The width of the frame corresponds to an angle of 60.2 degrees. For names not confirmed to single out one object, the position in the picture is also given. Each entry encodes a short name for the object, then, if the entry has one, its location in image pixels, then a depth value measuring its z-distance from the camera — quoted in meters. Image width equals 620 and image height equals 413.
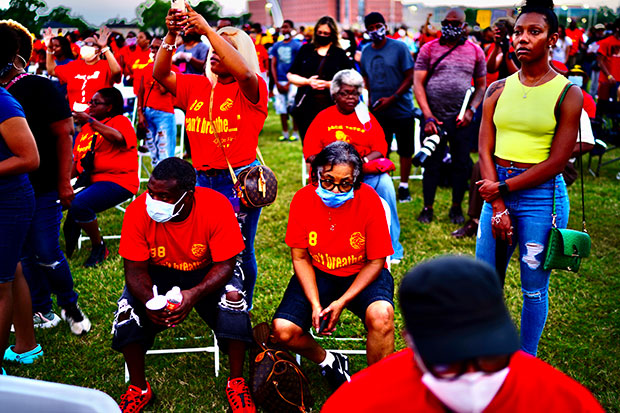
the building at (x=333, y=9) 152.38
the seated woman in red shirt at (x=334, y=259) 3.15
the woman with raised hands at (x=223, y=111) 3.58
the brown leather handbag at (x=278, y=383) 3.11
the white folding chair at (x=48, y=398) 1.55
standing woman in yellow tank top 2.78
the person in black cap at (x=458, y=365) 1.21
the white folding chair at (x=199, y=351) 3.56
